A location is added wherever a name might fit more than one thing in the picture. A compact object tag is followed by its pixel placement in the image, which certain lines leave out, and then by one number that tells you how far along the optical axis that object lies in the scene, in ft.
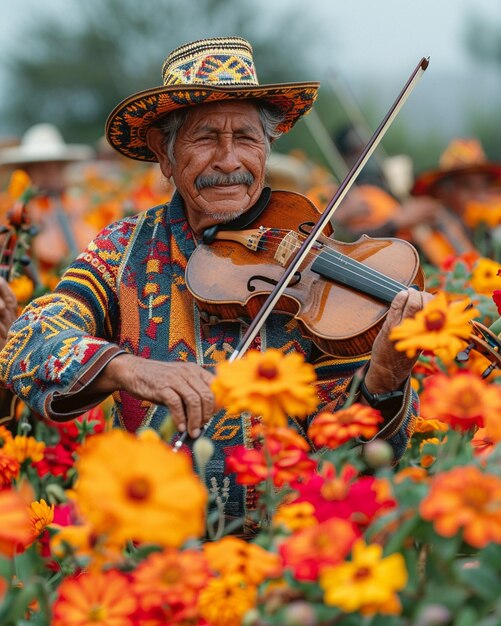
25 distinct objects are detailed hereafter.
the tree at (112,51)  107.76
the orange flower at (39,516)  8.80
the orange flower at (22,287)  11.11
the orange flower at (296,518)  7.42
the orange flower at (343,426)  7.67
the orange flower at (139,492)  6.72
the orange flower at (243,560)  7.17
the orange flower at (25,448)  10.12
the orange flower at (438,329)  7.64
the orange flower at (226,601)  7.31
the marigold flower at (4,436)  10.23
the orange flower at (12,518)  7.06
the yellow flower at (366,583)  6.61
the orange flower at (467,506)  6.77
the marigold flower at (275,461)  7.65
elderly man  9.10
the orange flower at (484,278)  11.14
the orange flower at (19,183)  12.05
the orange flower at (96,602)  7.26
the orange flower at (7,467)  9.20
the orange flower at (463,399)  7.28
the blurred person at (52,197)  19.99
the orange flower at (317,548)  7.06
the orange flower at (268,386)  7.34
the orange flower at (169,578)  7.21
